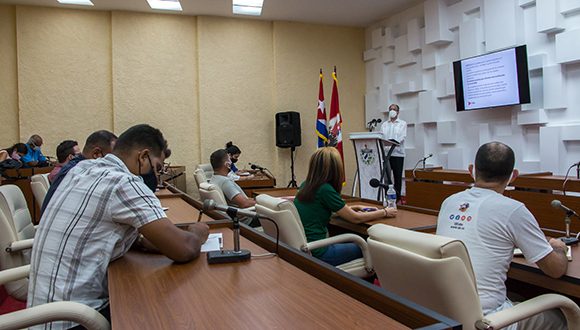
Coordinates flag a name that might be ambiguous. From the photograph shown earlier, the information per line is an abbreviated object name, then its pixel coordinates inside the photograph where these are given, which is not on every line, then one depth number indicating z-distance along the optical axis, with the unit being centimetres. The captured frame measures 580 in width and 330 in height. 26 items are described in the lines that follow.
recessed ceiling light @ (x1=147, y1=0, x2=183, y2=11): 750
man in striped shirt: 151
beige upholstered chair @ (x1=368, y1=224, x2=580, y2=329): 132
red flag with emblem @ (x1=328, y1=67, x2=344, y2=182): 723
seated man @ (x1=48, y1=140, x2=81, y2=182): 389
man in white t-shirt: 158
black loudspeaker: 829
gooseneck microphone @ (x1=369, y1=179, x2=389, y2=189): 324
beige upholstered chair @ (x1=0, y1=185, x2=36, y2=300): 211
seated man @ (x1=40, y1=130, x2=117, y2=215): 301
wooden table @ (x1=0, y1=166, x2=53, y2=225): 604
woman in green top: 268
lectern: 598
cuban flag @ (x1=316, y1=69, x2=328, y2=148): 763
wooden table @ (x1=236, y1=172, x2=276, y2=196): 570
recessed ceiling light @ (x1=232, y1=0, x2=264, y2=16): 768
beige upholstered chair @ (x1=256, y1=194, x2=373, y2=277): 232
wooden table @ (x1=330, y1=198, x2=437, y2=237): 247
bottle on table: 302
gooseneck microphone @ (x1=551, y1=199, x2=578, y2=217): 195
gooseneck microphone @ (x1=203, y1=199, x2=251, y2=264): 168
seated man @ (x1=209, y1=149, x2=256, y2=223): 405
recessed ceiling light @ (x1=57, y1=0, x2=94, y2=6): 720
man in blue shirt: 656
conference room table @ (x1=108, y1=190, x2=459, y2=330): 111
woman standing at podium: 738
